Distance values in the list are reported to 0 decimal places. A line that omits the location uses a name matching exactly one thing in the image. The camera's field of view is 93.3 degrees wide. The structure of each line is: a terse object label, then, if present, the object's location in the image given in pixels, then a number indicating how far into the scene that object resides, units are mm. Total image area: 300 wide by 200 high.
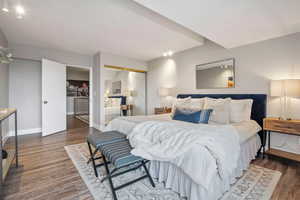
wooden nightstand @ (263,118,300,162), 2242
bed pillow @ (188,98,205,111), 3086
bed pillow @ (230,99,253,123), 2625
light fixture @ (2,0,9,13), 1953
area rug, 1553
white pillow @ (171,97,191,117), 3277
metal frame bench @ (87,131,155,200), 1494
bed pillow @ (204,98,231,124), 2586
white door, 3777
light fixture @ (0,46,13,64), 1814
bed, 1337
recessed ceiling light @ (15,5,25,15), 2072
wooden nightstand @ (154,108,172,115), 4334
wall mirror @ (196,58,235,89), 3277
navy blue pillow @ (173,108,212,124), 2418
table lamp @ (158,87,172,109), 4402
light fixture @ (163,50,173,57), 4256
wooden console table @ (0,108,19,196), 1513
